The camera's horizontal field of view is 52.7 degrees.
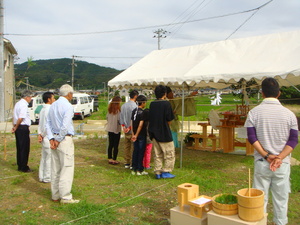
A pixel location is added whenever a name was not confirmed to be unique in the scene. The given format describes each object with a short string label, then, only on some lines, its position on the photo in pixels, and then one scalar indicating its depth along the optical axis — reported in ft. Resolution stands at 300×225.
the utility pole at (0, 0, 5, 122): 57.06
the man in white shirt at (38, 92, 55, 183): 17.21
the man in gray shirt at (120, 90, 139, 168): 19.74
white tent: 17.67
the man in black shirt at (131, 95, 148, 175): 18.57
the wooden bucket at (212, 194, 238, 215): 9.09
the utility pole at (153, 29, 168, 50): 118.62
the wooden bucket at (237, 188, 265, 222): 8.57
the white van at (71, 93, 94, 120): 62.73
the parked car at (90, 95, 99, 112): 89.71
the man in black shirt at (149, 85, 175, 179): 17.25
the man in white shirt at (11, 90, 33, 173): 18.79
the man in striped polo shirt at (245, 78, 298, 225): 9.38
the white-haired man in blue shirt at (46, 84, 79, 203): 13.57
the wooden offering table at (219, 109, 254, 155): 26.03
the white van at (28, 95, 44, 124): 56.95
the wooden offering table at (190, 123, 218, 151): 27.36
